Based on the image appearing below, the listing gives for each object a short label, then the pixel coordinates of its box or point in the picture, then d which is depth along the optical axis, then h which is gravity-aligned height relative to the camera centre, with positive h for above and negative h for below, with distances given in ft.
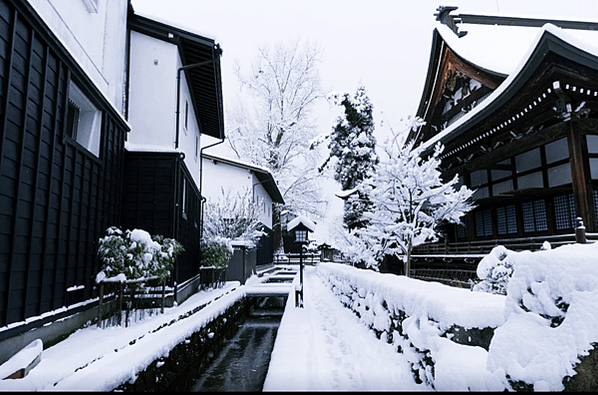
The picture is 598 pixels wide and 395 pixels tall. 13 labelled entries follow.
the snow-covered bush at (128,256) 20.18 -0.28
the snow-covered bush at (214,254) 40.78 -0.49
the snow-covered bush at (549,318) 7.62 -1.53
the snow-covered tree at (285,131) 96.94 +30.16
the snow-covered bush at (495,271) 19.44 -1.30
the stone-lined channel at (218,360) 14.82 -5.54
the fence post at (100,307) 18.67 -2.78
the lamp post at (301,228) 39.02 +2.14
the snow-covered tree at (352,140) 75.66 +21.85
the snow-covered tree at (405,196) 27.45 +3.75
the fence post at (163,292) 23.57 -2.58
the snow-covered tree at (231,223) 52.60 +3.75
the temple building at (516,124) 27.66 +11.43
